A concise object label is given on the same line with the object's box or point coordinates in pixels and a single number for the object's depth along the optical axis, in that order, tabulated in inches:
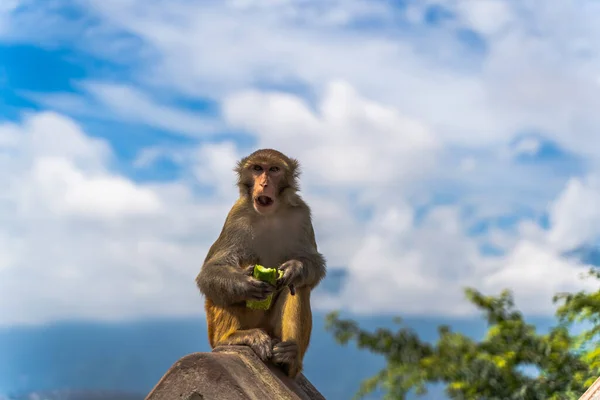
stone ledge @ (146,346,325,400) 139.9
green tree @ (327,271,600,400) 397.7
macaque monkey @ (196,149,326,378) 185.5
